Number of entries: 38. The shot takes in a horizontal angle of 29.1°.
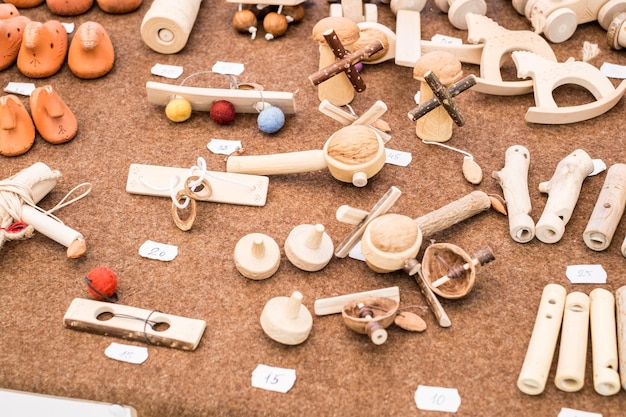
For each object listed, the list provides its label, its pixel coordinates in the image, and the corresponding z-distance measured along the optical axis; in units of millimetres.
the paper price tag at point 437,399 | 711
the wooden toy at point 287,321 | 724
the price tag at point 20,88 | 926
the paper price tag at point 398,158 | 851
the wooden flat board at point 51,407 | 732
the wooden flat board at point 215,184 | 821
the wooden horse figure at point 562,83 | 872
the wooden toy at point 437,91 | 815
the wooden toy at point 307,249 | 767
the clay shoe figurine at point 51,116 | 859
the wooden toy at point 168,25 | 931
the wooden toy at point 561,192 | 787
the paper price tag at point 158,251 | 792
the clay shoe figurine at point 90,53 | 918
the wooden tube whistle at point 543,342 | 707
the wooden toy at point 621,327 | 705
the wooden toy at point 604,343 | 703
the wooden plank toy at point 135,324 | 737
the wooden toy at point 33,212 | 785
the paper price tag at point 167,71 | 935
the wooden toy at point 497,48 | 896
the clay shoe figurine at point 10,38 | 934
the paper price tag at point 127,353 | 736
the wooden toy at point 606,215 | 779
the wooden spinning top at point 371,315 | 708
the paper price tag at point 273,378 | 722
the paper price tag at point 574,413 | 701
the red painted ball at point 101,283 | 752
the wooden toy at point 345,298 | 737
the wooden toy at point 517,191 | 788
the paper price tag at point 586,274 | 767
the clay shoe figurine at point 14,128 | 852
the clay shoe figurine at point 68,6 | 1001
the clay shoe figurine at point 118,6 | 999
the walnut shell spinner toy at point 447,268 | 744
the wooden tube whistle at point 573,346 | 704
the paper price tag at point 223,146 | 863
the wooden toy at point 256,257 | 763
